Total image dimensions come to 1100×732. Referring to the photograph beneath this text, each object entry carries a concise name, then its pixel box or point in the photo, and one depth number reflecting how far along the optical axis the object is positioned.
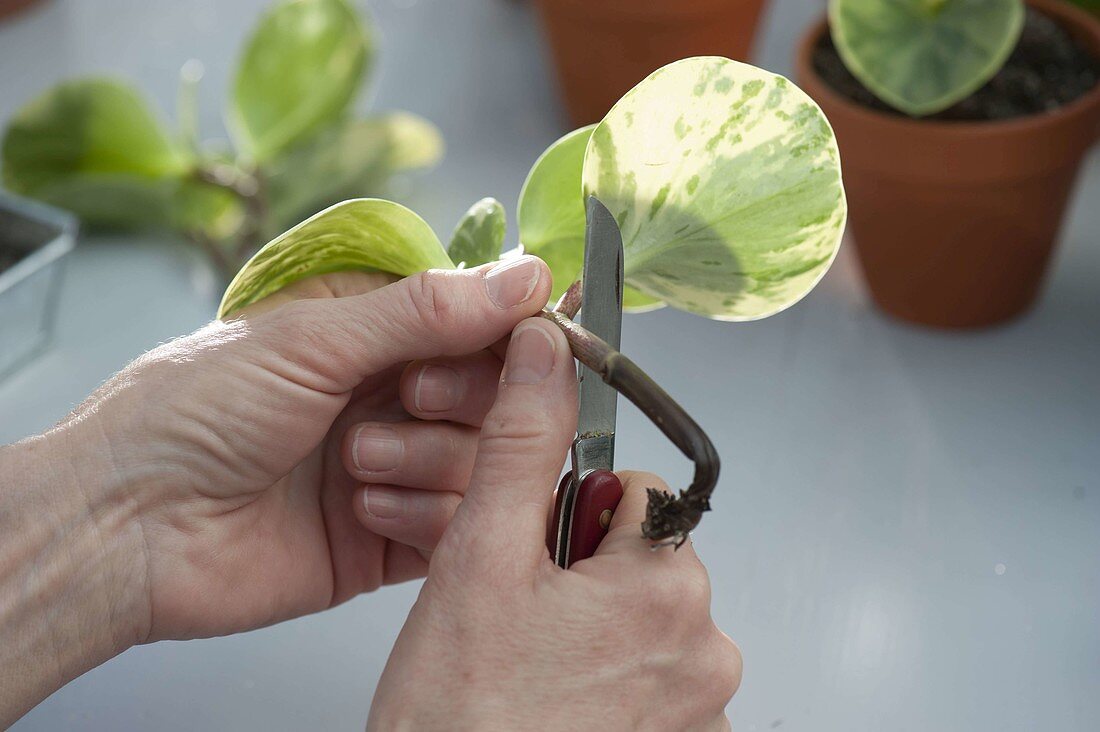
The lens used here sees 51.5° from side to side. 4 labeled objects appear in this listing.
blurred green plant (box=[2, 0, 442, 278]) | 0.75
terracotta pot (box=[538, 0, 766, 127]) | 0.75
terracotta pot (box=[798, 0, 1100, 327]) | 0.61
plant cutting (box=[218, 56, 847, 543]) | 0.35
